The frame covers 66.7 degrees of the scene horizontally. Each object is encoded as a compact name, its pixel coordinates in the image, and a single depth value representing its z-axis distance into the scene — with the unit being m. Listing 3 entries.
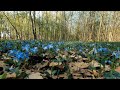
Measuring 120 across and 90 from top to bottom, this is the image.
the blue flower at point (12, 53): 0.85
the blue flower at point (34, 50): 0.89
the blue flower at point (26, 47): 0.91
